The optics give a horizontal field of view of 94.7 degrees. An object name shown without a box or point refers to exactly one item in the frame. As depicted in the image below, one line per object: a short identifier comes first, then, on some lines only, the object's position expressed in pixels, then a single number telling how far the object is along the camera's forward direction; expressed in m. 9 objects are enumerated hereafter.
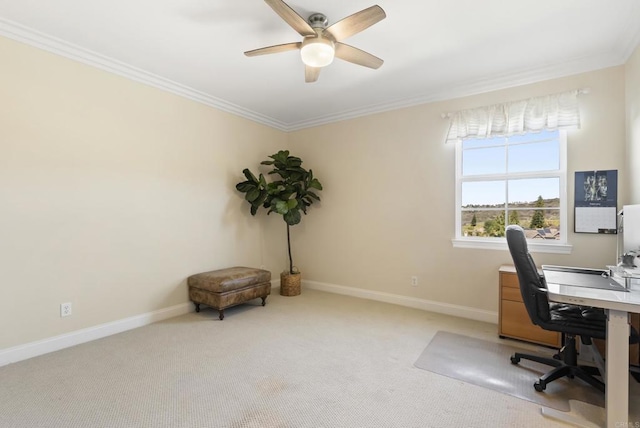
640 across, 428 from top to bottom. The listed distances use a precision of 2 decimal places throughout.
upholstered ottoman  3.37
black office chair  1.95
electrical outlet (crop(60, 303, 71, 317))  2.67
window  3.01
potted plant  4.11
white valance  2.86
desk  1.60
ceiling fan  1.87
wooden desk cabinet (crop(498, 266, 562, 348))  2.70
